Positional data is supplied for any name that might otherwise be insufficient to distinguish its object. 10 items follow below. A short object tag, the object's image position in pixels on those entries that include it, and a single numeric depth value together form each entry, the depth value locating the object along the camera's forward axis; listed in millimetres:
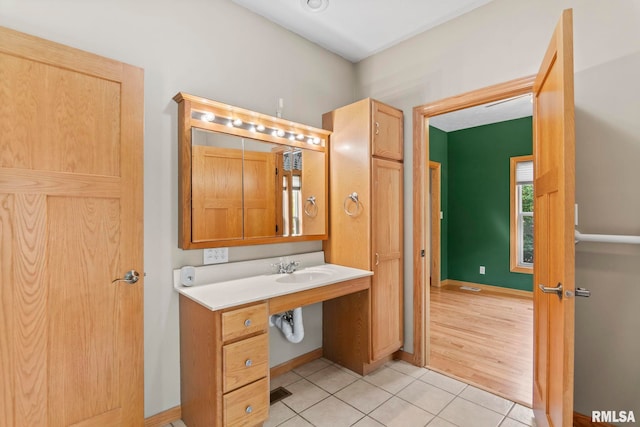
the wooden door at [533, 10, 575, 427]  1218
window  4668
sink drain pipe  2363
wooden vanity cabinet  1581
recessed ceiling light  2193
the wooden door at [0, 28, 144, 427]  1364
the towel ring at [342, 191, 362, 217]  2457
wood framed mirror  1928
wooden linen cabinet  2391
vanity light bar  1994
